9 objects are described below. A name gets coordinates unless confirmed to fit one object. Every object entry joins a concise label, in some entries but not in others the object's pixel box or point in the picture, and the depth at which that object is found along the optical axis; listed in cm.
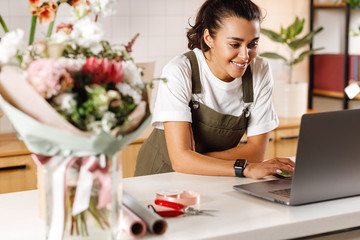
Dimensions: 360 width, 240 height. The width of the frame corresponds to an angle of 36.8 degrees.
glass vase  127
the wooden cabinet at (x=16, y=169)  304
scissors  154
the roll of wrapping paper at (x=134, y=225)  138
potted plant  406
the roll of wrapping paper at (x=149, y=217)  137
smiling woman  221
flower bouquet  121
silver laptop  154
